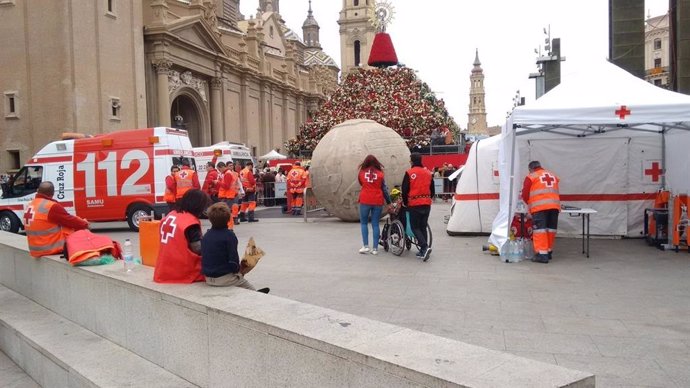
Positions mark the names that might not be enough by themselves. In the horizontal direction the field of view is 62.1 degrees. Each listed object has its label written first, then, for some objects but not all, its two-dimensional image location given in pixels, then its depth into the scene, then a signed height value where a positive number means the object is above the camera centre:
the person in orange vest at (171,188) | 14.52 -0.33
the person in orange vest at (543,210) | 9.60 -0.71
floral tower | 26.75 +3.10
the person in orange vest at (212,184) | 16.56 -0.28
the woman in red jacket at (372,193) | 10.48 -0.40
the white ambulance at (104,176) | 16.41 +0.02
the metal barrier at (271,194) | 26.66 -0.97
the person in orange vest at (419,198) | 9.88 -0.47
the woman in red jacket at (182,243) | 4.85 -0.59
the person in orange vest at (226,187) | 15.83 -0.36
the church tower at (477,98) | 160.00 +20.51
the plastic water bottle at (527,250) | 9.94 -1.41
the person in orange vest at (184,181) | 14.33 -0.15
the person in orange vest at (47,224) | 6.57 -0.55
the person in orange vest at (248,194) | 18.03 -0.64
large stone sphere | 15.02 +0.30
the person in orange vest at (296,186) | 19.55 -0.46
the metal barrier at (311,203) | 19.39 -1.07
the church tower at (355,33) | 91.38 +22.22
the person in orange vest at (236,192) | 16.06 -0.51
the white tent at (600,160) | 10.15 +0.15
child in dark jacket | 4.68 -0.65
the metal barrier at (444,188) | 24.97 -0.80
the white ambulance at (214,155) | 25.08 +0.88
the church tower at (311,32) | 114.44 +28.23
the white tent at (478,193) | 12.48 -0.52
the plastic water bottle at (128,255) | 5.69 -0.81
